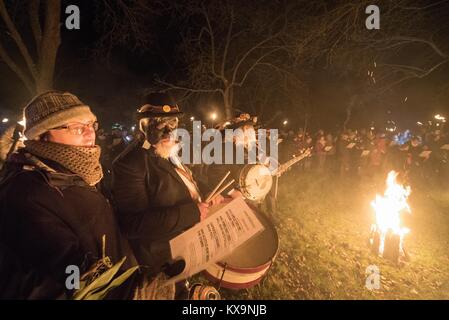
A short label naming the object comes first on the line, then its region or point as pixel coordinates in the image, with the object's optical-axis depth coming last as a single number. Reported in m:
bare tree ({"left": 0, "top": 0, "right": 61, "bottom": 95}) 5.28
